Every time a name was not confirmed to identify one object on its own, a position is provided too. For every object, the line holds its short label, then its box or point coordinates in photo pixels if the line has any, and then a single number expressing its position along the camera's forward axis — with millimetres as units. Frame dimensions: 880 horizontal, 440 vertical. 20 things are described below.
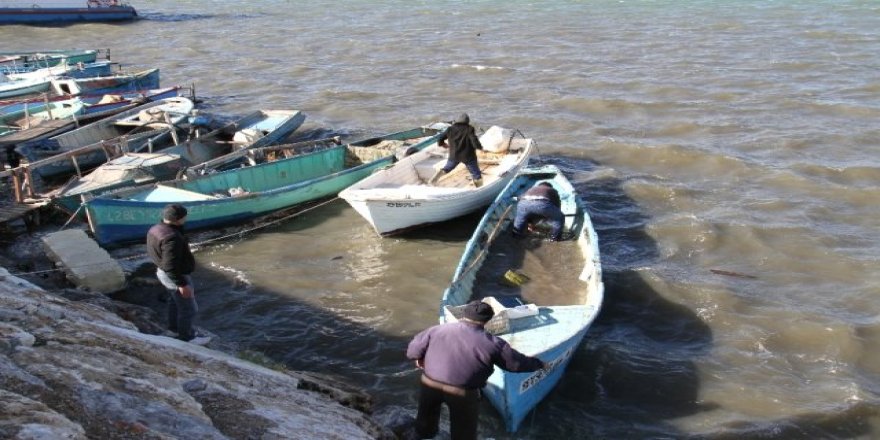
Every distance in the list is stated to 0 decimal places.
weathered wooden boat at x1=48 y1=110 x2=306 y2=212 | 14141
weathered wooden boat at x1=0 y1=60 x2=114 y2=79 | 24891
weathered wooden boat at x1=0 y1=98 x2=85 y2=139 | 18545
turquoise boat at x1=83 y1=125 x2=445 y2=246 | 12836
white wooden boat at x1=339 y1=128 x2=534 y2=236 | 12969
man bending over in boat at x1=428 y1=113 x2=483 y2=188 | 14164
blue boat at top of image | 43750
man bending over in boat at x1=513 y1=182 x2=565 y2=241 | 12023
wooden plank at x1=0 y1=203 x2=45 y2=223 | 13016
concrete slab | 10883
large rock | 4613
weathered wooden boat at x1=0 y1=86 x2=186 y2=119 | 19766
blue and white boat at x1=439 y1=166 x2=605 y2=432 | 8328
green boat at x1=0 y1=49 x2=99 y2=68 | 27859
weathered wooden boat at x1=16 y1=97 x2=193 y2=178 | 16203
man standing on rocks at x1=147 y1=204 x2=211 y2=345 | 8461
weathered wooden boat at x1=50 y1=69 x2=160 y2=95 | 22453
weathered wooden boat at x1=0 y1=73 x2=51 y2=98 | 21906
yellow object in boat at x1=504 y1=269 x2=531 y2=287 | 10805
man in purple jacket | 6605
